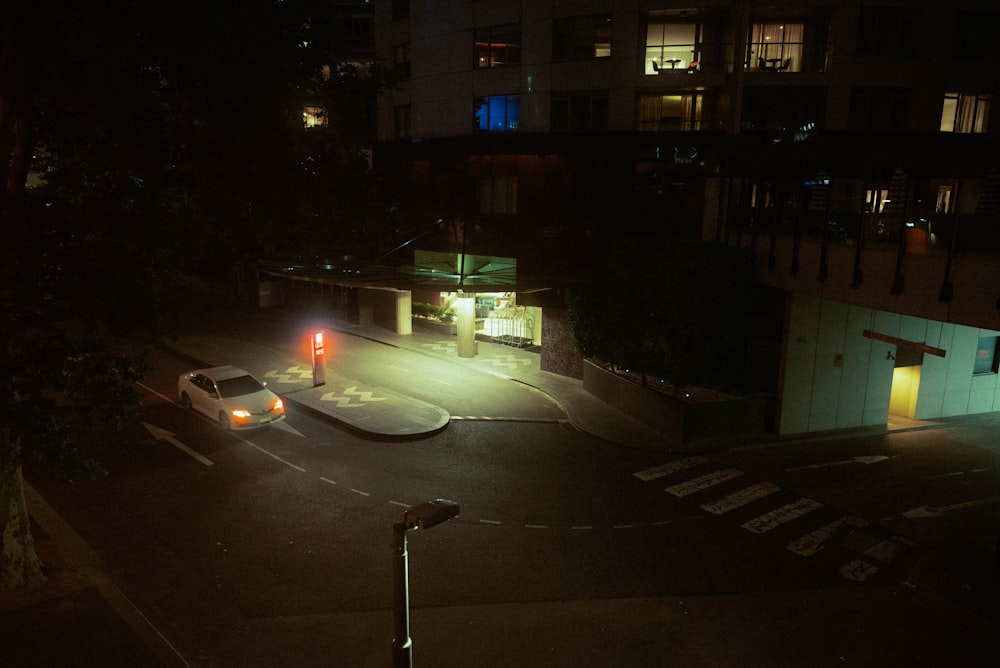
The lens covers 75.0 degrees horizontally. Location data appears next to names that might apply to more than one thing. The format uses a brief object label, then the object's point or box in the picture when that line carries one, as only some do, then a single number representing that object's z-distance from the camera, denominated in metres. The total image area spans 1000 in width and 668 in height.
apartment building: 19.08
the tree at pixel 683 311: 18.44
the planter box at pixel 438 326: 32.03
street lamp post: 6.95
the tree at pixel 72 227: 8.45
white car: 17.83
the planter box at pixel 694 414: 18.27
